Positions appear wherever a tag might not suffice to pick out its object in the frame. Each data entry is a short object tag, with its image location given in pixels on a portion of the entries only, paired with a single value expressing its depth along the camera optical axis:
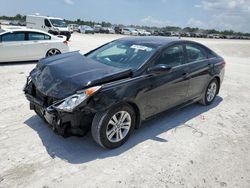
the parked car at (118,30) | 38.19
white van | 15.82
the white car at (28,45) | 6.94
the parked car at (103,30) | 36.14
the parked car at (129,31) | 35.98
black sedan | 2.54
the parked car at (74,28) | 33.30
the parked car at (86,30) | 30.67
